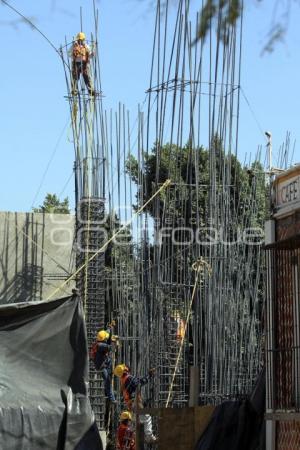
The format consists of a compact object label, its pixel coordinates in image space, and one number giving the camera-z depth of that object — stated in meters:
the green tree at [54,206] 30.88
